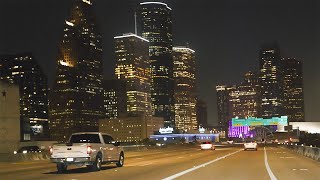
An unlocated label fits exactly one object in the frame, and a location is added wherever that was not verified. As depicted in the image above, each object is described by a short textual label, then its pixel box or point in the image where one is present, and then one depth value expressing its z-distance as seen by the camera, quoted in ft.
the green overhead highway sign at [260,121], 518.78
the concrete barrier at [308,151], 125.74
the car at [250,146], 222.69
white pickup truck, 82.48
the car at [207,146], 240.94
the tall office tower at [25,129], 415.95
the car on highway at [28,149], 207.10
